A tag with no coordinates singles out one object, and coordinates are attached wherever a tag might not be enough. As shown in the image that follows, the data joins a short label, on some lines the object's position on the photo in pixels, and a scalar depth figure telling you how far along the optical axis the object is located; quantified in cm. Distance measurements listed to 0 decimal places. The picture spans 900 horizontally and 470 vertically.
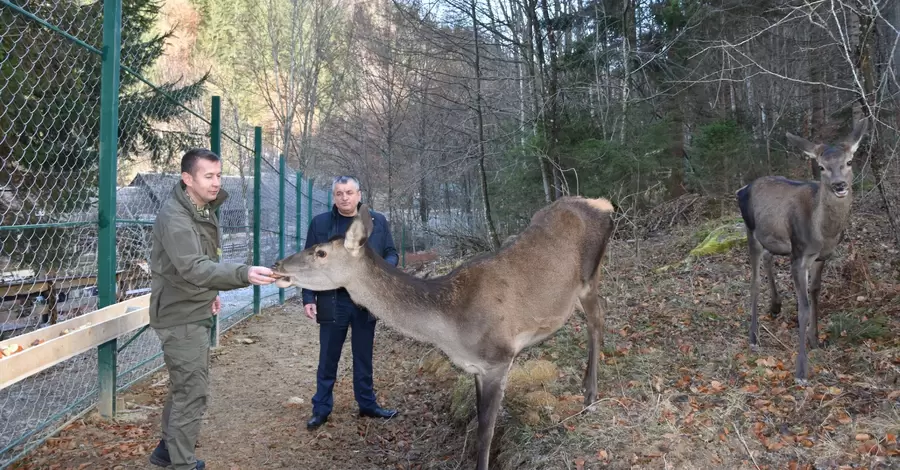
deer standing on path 501
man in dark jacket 614
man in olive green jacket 433
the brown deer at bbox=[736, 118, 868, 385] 623
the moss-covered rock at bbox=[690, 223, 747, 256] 1166
